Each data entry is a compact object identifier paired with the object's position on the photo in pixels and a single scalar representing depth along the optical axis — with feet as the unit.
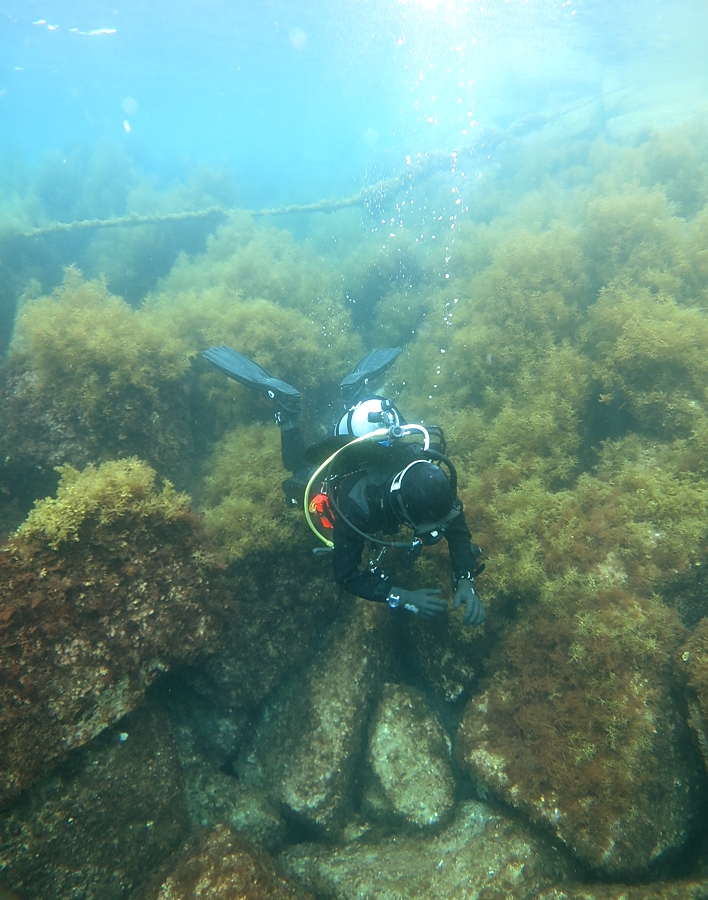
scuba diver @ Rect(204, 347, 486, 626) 11.25
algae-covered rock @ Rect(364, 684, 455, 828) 13.84
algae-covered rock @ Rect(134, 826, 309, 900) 10.51
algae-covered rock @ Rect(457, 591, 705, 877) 10.85
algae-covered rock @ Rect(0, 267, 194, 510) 17.88
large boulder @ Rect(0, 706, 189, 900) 9.85
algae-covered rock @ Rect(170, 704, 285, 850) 13.55
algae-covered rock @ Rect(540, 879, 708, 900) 9.63
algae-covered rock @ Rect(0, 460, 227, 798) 9.86
